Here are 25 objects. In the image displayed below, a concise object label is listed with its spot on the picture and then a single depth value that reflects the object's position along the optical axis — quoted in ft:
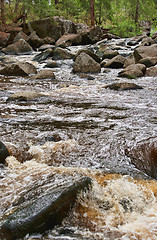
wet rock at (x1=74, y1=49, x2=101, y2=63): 30.01
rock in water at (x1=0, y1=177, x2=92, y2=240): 4.96
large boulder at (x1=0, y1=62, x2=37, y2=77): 26.40
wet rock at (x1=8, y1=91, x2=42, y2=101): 15.96
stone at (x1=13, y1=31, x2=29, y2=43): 53.73
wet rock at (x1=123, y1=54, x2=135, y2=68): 30.17
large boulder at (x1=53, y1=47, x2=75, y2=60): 36.99
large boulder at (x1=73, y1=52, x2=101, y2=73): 27.86
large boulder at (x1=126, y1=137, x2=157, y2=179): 7.82
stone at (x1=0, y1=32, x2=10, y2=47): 53.31
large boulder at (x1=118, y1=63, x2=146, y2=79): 24.75
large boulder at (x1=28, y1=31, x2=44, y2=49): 53.93
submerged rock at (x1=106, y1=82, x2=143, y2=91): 19.45
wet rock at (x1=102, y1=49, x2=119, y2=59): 36.61
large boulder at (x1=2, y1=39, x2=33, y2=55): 46.62
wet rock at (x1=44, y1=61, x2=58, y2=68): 32.24
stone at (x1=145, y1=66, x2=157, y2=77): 25.24
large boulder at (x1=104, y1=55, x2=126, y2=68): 30.55
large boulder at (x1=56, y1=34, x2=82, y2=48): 54.64
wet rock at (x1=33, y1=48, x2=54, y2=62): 37.15
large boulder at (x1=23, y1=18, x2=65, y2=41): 59.67
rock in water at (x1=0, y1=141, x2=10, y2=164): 8.31
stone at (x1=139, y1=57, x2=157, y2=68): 28.40
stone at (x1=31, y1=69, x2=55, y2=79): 24.63
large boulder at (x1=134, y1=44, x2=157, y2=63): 29.68
